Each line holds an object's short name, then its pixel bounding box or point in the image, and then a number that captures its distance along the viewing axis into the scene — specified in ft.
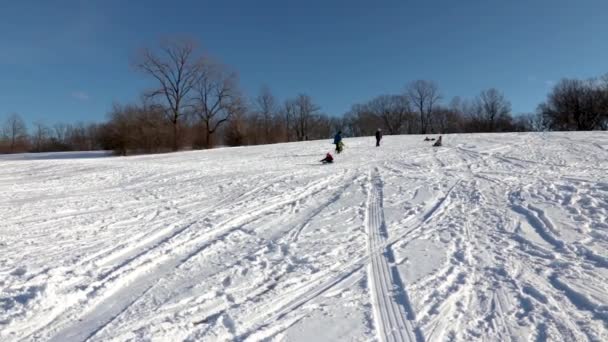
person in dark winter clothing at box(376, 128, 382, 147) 80.14
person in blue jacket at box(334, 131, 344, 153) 66.33
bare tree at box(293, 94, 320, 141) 254.68
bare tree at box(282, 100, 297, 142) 254.72
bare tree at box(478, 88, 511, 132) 225.15
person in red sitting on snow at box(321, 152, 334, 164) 52.10
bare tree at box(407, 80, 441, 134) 251.91
